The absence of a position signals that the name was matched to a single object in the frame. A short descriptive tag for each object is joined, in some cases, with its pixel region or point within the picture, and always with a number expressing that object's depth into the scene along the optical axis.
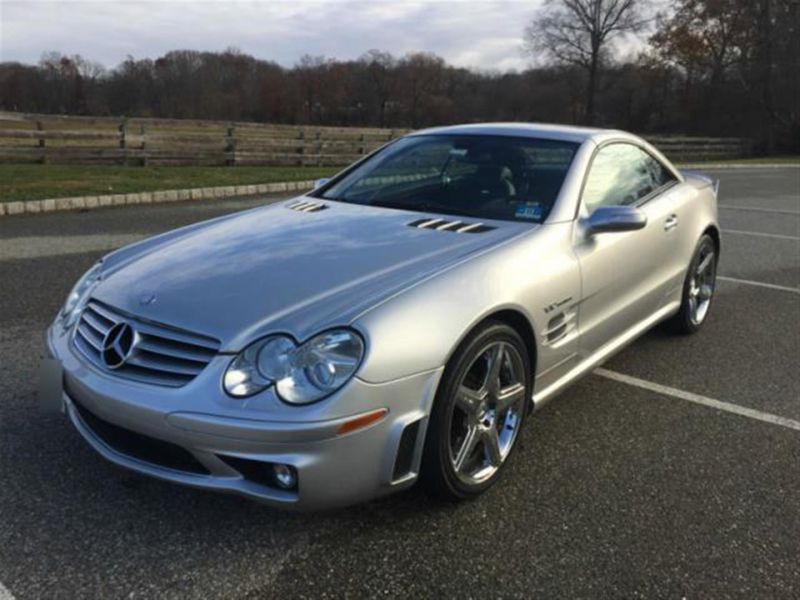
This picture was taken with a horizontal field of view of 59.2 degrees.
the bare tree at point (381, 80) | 83.75
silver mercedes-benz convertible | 2.23
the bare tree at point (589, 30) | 52.03
